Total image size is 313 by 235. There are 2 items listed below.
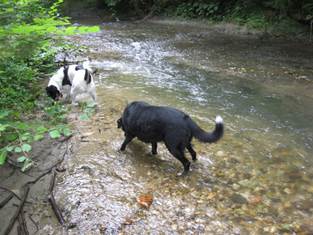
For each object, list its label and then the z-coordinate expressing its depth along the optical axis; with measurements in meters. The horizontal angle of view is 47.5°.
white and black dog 6.68
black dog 4.47
